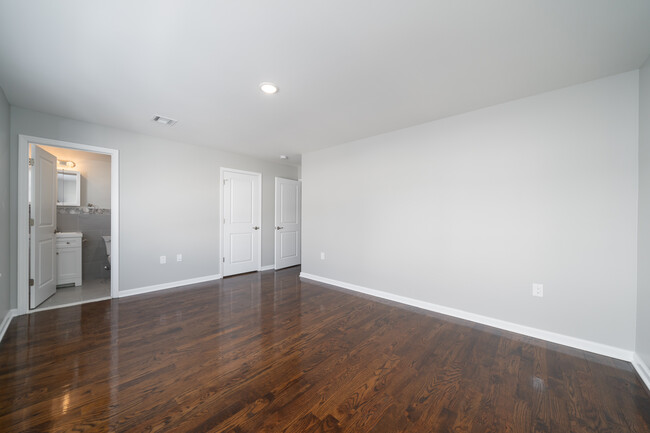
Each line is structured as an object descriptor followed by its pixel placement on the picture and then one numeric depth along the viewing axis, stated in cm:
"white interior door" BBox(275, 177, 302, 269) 539
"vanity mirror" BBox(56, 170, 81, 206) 436
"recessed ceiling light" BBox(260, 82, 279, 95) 231
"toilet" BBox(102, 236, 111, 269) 448
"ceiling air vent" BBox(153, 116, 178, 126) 311
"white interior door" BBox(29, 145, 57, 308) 299
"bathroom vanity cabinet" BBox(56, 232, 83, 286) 396
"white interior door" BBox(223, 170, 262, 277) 472
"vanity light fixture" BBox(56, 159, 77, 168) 441
